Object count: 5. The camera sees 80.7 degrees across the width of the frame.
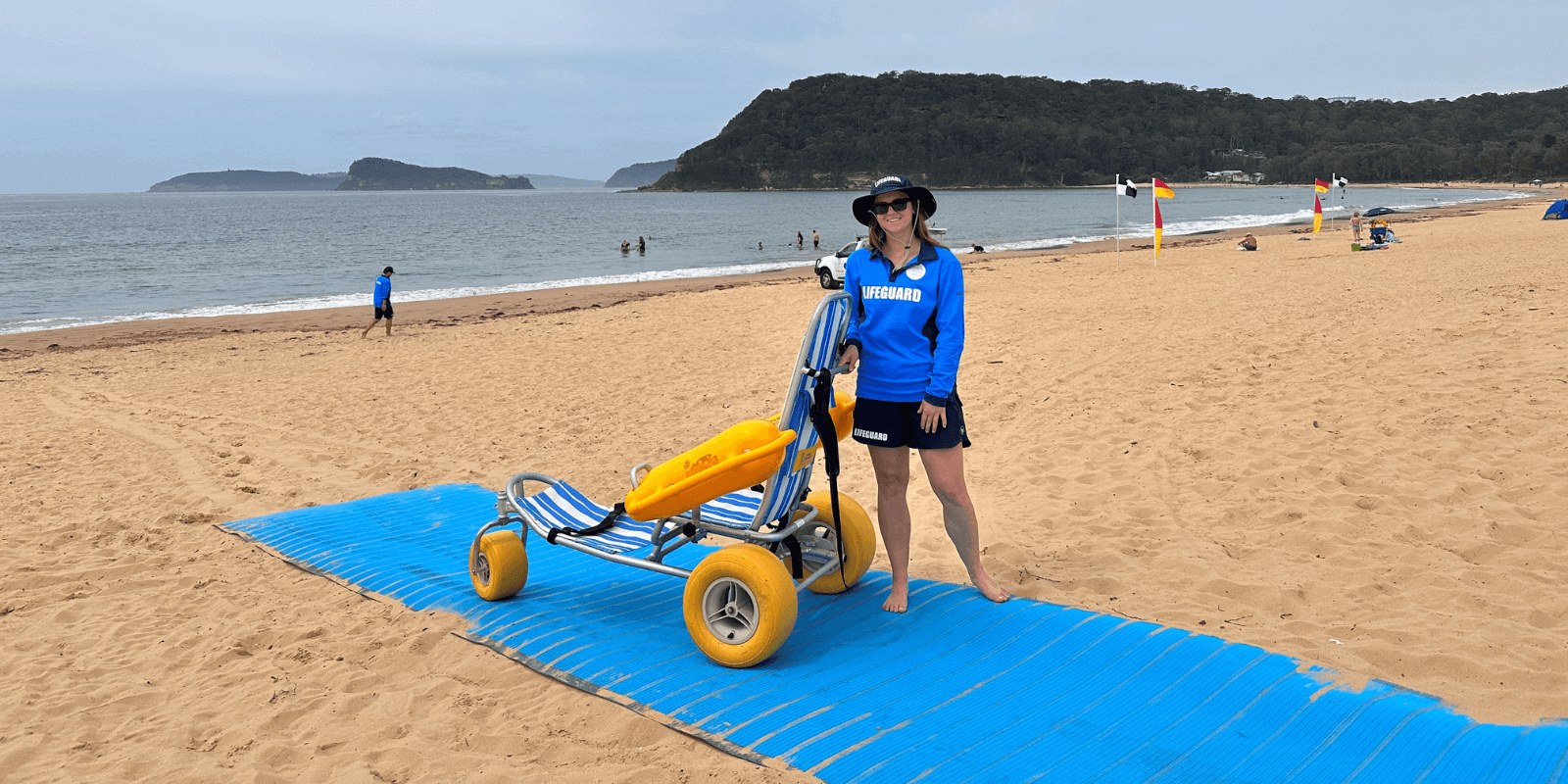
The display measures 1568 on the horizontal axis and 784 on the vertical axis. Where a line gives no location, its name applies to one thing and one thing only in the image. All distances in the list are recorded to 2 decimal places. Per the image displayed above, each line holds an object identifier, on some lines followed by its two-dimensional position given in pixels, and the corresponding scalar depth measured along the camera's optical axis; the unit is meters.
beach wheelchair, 3.41
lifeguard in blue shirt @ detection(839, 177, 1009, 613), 3.53
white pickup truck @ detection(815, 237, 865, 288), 22.42
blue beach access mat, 2.77
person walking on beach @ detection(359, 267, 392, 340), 16.58
